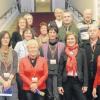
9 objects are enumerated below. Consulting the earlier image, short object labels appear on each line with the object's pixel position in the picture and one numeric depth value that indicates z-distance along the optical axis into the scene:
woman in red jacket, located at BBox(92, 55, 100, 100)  3.56
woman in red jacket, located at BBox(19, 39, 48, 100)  3.50
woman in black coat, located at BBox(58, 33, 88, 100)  3.61
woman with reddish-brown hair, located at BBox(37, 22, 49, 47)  3.97
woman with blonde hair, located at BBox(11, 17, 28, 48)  4.10
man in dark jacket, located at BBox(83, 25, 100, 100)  3.66
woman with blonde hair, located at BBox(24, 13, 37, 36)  4.26
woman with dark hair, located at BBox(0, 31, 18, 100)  3.54
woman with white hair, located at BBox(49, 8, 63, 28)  4.26
